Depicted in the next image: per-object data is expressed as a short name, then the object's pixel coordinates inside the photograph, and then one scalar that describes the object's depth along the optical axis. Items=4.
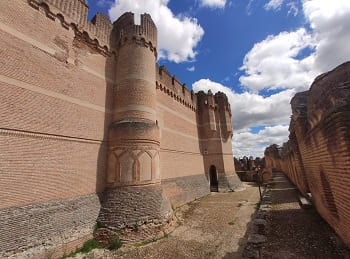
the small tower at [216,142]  19.40
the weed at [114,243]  6.66
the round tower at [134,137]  7.73
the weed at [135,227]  7.24
